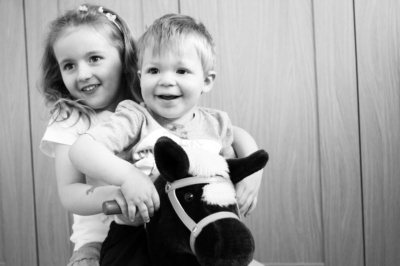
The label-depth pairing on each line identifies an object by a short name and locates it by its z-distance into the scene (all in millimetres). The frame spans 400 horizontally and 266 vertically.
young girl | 1020
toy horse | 652
